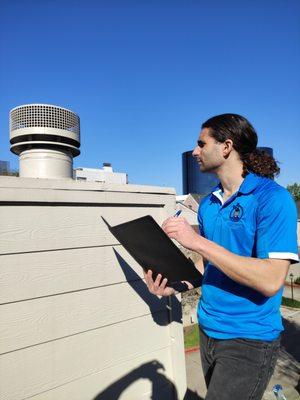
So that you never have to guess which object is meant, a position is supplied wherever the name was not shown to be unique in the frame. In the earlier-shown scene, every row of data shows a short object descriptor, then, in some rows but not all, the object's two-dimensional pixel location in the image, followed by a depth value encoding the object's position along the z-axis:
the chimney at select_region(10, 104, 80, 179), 2.08
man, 1.38
